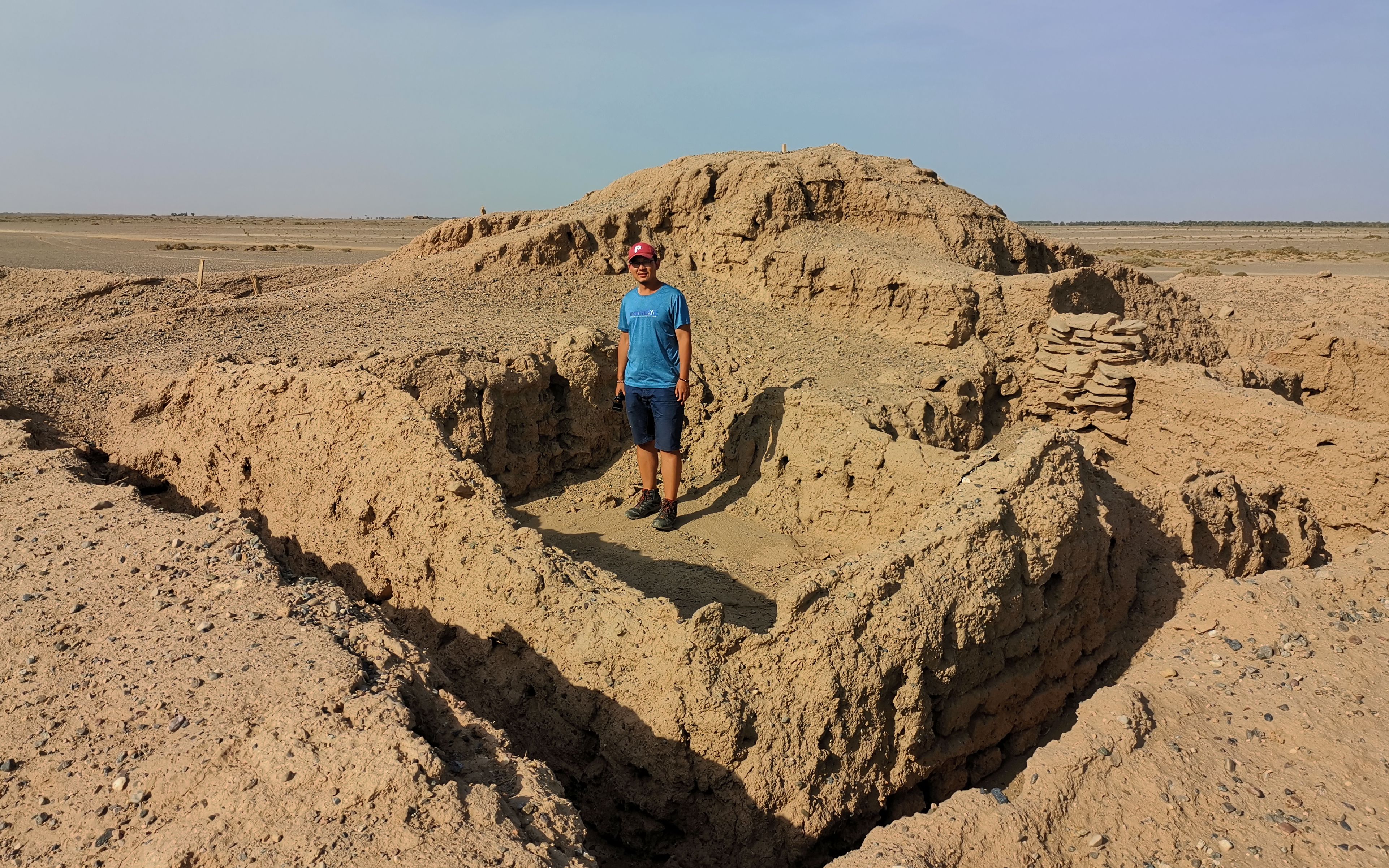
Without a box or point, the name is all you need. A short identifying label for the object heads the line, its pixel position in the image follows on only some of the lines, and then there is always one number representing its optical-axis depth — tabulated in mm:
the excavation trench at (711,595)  3434
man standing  5391
